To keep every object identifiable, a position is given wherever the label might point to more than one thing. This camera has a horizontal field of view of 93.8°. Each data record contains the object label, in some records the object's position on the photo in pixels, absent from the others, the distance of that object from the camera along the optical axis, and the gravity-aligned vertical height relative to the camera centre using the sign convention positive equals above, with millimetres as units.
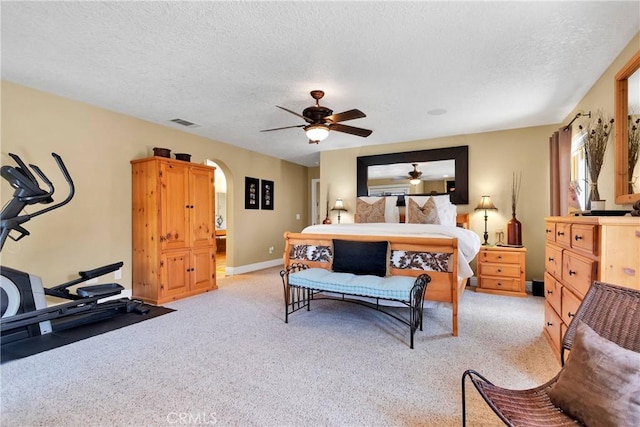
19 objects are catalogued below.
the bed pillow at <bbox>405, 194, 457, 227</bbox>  4656 +69
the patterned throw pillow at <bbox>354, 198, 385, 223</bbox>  5257 +51
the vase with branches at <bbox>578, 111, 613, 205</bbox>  2623 +578
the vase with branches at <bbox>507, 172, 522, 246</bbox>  4590 -141
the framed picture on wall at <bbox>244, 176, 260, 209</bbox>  6117 +454
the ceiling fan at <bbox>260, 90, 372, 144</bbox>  3145 +1014
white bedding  3069 -214
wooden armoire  3943 -200
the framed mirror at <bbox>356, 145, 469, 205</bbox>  5117 +856
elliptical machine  2619 -732
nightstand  4328 -845
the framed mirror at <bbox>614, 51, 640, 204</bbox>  2168 +705
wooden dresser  1587 -295
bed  2863 -387
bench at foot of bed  2619 -668
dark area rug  2490 -1130
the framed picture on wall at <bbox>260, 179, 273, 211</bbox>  6559 +478
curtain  3719 +564
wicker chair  1153 -514
